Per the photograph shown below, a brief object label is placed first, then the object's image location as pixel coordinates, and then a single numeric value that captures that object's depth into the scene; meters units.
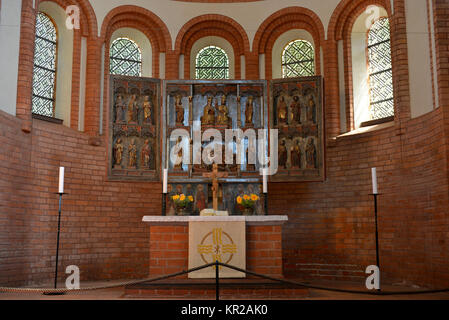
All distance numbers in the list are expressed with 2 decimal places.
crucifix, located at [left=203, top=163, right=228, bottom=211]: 10.84
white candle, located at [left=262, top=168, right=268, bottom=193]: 10.68
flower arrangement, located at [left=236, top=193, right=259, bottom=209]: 10.73
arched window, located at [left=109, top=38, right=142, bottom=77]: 15.73
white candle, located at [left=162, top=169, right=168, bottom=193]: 10.60
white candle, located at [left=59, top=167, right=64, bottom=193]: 10.76
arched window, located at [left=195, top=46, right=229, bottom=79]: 16.61
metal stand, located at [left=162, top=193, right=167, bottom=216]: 10.45
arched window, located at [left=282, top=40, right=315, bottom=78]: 15.94
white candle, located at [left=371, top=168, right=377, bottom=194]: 10.59
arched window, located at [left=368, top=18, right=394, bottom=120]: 14.24
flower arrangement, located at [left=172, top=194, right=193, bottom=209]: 10.72
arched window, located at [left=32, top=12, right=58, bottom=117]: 13.79
